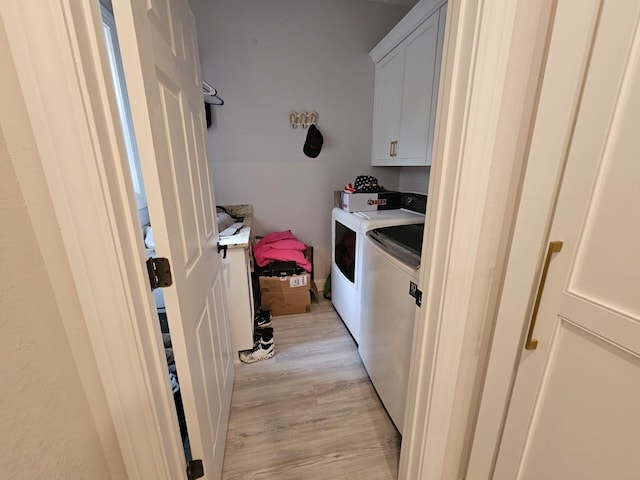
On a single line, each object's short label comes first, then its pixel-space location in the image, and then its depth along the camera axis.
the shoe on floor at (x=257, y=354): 1.91
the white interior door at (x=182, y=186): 0.63
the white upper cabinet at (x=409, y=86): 1.58
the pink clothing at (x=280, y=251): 2.34
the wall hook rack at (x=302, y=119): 2.48
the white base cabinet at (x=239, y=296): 1.74
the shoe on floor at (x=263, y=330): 2.01
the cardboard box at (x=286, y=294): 2.37
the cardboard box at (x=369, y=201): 2.05
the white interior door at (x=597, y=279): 0.54
